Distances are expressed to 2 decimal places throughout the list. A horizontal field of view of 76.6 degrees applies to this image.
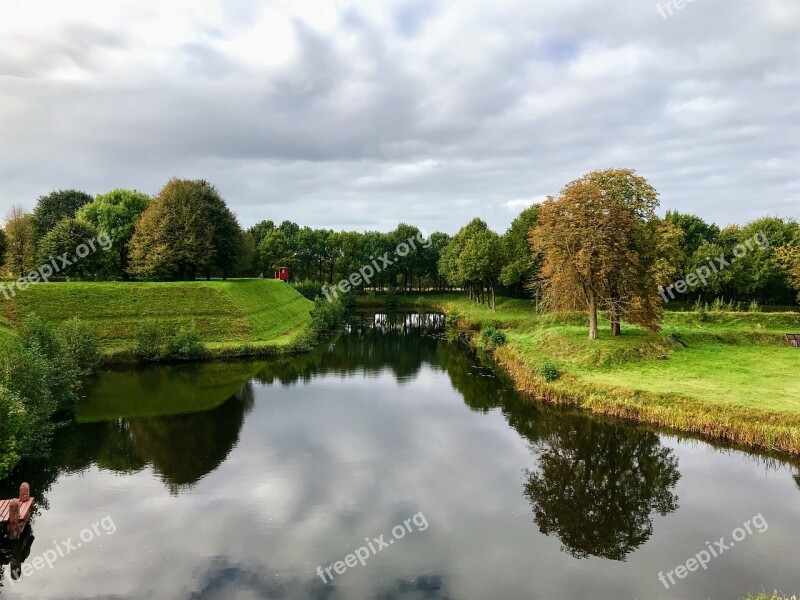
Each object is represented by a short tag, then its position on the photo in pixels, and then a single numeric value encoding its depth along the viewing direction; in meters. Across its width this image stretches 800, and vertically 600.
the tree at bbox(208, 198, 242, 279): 62.47
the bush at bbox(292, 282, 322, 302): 92.62
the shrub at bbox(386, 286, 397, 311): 103.38
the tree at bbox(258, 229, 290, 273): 98.12
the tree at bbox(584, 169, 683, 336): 37.34
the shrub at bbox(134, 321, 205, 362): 43.38
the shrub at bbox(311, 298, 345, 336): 62.35
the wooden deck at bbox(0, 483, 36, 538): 16.20
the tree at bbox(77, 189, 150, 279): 63.50
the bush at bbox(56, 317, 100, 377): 33.62
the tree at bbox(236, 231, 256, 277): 71.38
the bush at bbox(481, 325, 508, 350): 48.72
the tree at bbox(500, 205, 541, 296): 66.62
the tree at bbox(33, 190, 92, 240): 64.94
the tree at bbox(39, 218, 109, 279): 52.41
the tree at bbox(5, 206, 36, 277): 58.06
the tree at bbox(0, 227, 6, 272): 54.19
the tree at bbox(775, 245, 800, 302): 51.28
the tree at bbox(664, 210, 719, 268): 70.50
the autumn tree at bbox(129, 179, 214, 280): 56.75
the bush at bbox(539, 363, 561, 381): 33.75
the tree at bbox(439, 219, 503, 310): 72.19
